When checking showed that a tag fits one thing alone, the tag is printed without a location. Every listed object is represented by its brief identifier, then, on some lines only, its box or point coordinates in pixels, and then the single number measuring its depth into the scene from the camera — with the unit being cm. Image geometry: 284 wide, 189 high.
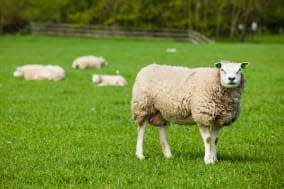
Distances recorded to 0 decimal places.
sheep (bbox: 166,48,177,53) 4137
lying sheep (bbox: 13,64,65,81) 2414
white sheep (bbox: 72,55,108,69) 2931
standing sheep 1004
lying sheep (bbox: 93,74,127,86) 2231
